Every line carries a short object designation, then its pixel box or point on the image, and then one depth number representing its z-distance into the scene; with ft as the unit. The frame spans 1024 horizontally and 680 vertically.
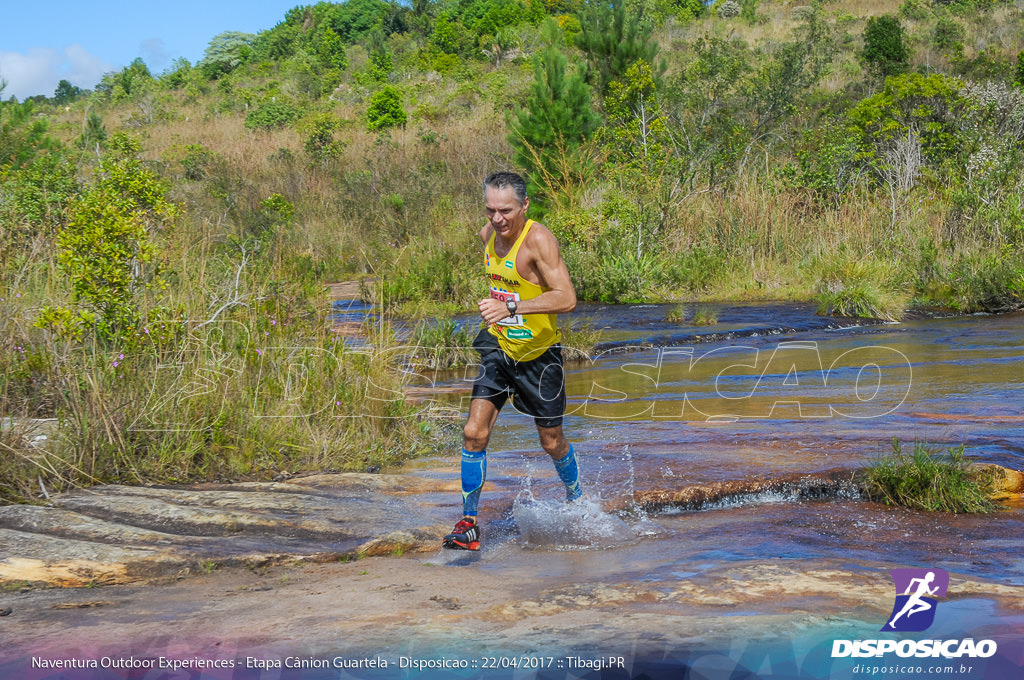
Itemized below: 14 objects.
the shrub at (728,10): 166.20
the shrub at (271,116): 118.42
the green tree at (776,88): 69.82
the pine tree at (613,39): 76.13
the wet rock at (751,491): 18.66
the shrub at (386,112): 109.70
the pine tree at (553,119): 62.44
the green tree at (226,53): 199.41
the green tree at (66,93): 208.24
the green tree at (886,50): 97.04
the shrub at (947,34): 109.91
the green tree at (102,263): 21.26
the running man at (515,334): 16.47
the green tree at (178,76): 178.81
